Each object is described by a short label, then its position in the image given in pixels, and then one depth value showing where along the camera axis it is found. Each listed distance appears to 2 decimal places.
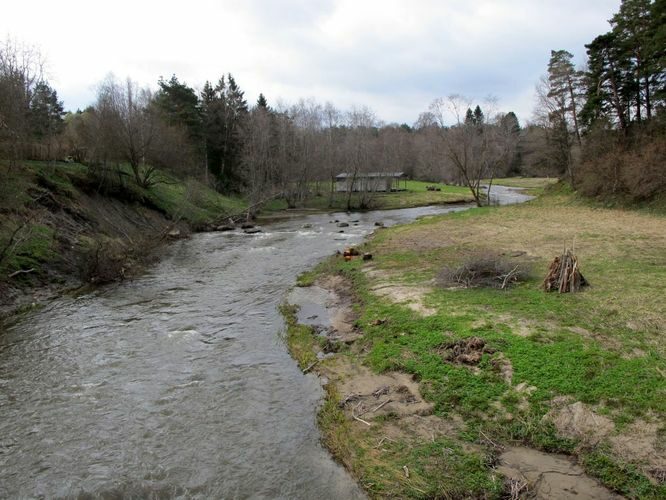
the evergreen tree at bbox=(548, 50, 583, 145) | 43.78
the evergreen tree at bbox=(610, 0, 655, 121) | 38.16
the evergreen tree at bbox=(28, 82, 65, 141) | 31.41
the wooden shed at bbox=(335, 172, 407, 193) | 63.50
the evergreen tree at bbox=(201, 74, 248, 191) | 65.81
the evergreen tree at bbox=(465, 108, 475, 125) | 50.83
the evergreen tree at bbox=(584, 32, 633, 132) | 40.50
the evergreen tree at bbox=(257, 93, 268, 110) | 83.09
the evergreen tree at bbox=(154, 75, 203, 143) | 62.25
